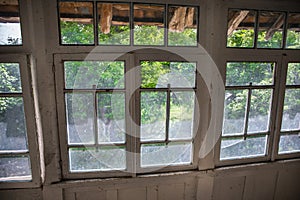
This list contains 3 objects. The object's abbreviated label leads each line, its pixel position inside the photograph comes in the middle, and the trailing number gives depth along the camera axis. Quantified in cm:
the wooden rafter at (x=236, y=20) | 156
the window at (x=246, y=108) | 164
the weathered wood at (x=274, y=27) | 164
